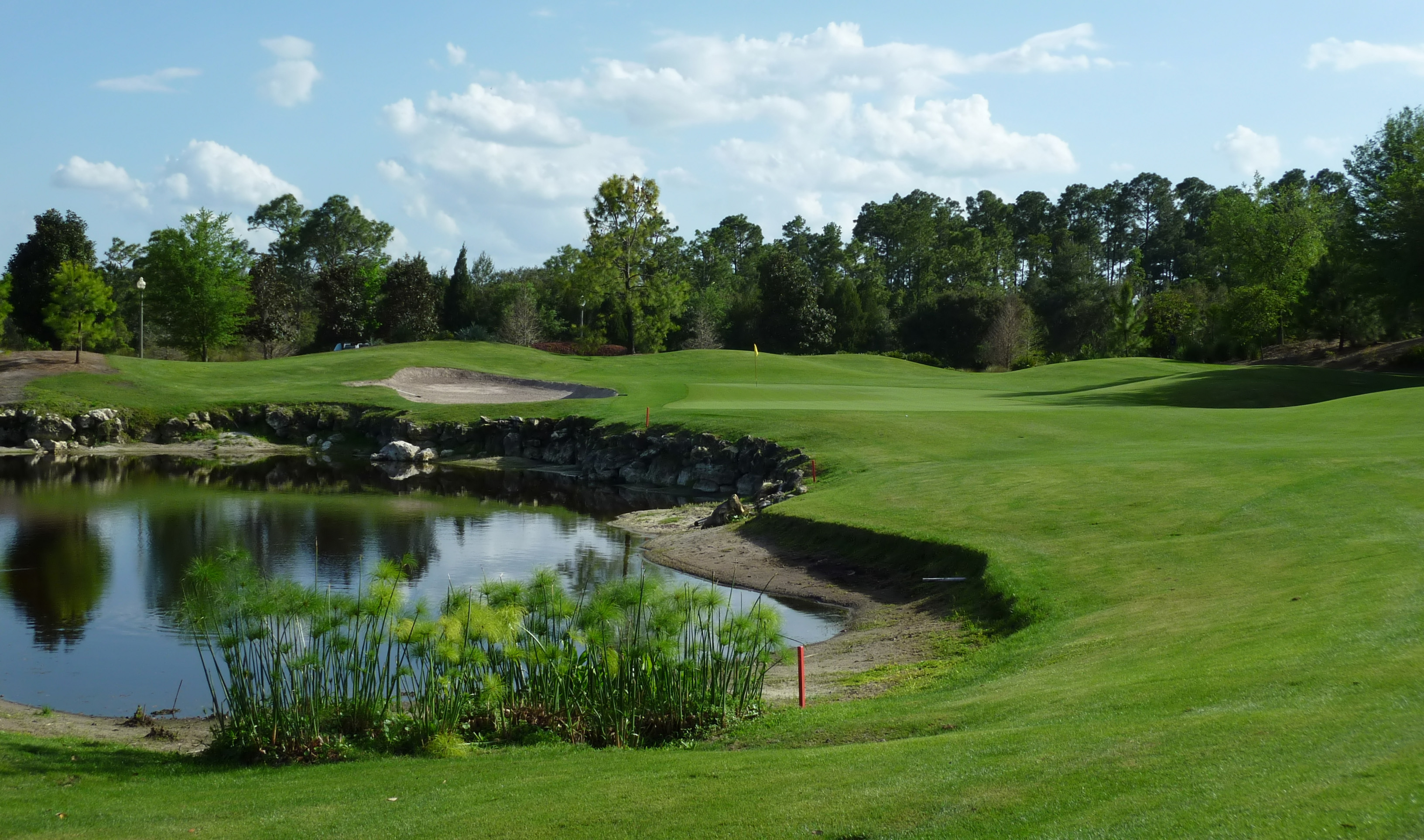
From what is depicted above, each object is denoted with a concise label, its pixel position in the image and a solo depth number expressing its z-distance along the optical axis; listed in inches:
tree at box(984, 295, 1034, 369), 3526.1
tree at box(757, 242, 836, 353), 3587.6
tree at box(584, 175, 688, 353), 3164.4
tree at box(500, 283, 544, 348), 3550.7
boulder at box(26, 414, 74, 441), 2037.4
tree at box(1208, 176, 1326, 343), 3115.2
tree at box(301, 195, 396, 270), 5187.0
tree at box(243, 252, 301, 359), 3221.0
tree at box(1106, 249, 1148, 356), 3425.2
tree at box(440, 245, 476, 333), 3892.7
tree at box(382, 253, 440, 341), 3565.5
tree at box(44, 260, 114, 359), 2284.7
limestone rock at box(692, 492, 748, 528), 1224.8
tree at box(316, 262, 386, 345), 3592.5
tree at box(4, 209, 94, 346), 3048.7
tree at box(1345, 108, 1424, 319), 2241.6
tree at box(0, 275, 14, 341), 2335.1
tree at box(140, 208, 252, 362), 2817.4
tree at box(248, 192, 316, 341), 5152.6
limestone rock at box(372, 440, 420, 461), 1998.0
